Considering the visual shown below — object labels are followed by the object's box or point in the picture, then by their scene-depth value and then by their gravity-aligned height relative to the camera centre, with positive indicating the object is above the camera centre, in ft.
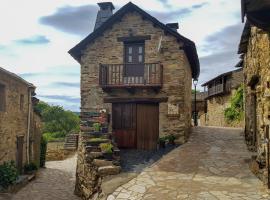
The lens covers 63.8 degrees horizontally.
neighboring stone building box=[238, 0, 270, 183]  12.53 +3.95
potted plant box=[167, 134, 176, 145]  30.74 -3.93
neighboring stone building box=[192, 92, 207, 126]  92.36 +1.93
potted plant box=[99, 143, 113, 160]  24.46 -4.47
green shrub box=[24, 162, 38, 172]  37.32 -9.83
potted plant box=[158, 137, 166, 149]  30.62 -4.37
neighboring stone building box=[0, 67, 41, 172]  31.02 -1.79
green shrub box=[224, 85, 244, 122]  60.32 +1.11
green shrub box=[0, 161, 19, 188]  28.77 -8.75
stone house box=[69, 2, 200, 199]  31.27 +4.99
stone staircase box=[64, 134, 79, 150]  62.63 -9.30
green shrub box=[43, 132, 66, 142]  79.25 -9.27
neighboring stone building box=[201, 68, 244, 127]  67.60 +5.90
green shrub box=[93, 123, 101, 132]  28.87 -2.04
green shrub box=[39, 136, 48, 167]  43.95 -8.30
